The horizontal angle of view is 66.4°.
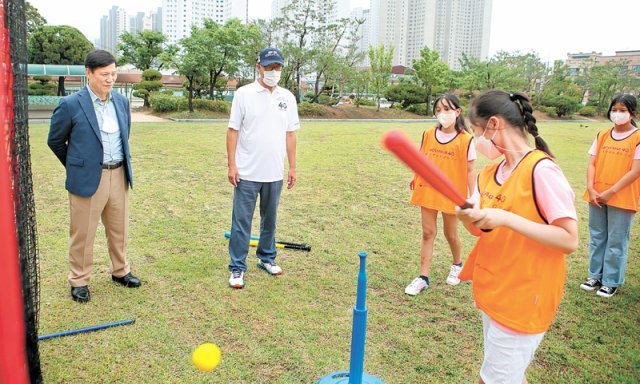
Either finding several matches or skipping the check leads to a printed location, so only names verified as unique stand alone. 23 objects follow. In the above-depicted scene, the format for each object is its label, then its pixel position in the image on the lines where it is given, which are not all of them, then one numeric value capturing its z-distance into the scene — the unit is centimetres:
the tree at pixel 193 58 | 2538
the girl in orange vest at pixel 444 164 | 456
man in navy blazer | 413
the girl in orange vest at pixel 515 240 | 211
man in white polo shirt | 465
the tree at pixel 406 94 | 3775
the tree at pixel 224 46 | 2627
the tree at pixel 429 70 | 3669
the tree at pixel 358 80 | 3491
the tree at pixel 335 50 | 3288
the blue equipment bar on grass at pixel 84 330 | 376
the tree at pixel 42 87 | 3262
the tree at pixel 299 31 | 3191
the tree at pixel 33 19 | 3372
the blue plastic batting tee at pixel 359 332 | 291
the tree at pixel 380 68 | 3691
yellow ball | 319
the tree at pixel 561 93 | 4084
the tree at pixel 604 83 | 4550
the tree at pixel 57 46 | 3219
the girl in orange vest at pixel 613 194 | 462
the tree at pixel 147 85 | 3050
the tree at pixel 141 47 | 3919
